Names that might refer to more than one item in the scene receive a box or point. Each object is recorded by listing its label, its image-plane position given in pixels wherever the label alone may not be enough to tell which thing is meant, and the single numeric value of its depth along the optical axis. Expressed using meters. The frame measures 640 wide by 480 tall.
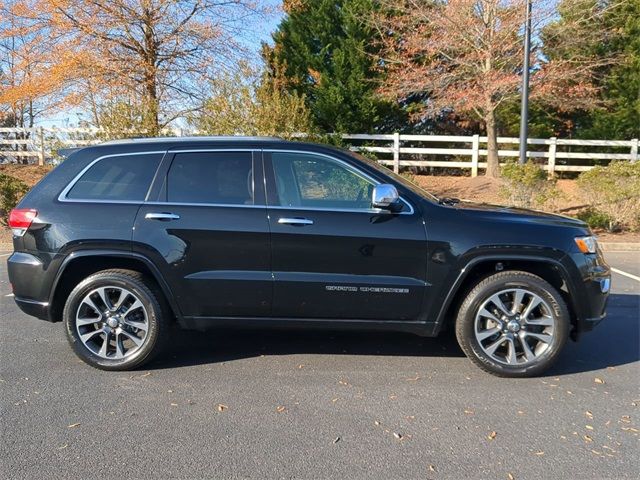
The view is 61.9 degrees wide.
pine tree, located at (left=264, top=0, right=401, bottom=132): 19.11
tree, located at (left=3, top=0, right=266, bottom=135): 14.08
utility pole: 13.14
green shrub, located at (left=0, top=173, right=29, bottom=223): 11.14
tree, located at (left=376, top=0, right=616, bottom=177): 15.92
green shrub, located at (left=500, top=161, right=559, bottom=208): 11.46
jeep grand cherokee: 3.99
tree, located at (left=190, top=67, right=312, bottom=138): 13.70
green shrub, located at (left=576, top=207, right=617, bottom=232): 11.18
